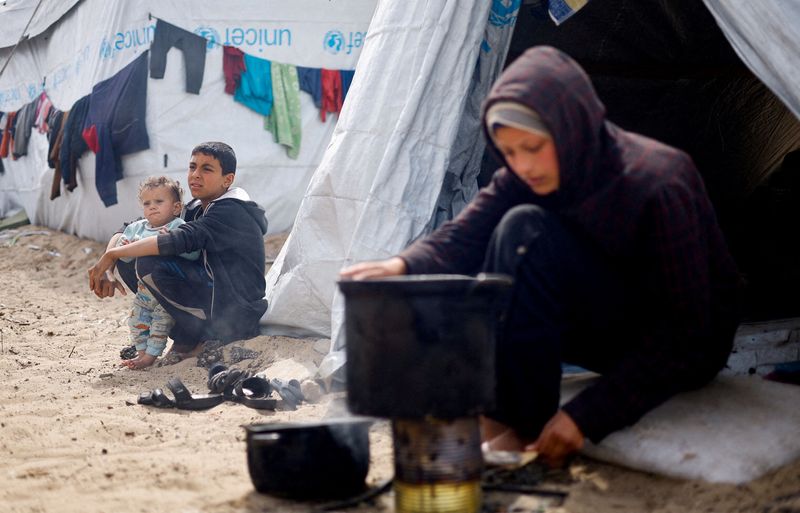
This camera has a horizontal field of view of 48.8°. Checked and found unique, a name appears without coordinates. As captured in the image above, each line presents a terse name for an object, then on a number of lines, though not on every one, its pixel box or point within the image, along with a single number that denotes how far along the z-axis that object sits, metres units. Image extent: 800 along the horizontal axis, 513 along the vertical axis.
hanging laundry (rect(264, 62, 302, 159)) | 7.36
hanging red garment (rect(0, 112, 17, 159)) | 10.54
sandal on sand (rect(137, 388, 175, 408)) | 3.16
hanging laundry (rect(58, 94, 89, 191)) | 7.82
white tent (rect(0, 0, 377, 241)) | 7.33
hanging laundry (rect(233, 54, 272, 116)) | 7.33
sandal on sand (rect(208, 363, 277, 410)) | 3.12
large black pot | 1.65
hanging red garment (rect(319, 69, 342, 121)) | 7.44
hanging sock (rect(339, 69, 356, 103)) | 7.46
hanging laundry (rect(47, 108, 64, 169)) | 8.21
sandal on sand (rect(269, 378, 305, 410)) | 3.15
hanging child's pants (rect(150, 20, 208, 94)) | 7.30
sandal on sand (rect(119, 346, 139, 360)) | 4.14
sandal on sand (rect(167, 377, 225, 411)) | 3.13
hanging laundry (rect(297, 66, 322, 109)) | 7.41
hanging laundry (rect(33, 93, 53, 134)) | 9.06
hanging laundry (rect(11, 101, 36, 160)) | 9.79
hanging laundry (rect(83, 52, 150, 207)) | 7.28
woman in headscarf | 1.93
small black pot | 1.95
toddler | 4.02
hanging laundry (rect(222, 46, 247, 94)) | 7.31
